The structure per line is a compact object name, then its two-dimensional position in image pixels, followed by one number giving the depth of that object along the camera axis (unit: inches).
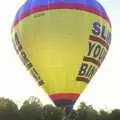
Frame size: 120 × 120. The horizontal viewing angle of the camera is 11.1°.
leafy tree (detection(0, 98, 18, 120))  2723.4
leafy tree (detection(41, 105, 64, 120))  2718.3
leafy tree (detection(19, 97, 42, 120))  2740.2
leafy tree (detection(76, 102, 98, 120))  2919.3
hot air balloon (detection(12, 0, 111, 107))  1176.8
